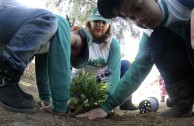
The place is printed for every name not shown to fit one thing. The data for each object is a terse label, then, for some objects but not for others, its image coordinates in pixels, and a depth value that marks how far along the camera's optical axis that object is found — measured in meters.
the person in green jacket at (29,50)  1.26
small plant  1.65
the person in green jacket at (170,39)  1.38
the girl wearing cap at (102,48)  2.47
